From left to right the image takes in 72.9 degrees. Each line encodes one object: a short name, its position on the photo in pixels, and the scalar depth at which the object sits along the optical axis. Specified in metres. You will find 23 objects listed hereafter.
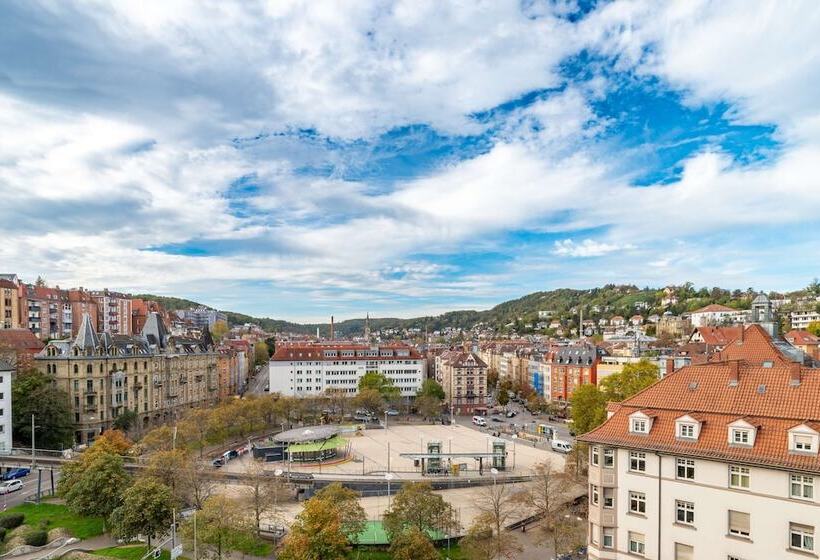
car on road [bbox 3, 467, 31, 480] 47.69
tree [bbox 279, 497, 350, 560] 26.02
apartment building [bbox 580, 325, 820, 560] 20.83
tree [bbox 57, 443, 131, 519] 35.28
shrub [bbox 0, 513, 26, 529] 36.97
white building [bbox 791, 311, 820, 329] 137.54
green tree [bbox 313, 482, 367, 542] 30.12
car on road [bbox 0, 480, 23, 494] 43.84
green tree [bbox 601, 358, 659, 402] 50.00
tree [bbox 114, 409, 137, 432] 63.59
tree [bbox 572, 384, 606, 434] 51.06
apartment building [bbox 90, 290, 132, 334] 114.94
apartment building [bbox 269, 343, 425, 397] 99.56
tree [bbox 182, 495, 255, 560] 29.48
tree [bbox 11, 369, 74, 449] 53.81
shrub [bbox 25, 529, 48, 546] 34.59
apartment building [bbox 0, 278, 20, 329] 87.56
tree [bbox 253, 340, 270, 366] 163.88
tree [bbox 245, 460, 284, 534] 34.59
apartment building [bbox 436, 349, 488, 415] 102.88
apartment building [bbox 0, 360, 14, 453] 51.72
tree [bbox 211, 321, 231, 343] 159.30
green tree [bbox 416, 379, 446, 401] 93.38
